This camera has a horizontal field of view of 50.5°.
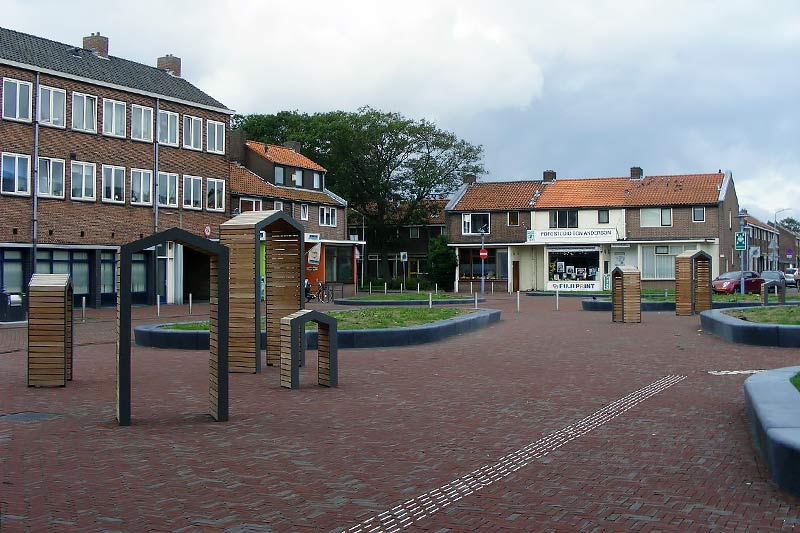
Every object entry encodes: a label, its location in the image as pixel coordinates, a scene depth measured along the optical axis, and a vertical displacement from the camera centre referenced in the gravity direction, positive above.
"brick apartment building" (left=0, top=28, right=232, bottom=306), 35.41 +5.50
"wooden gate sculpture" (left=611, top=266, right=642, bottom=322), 26.45 -0.59
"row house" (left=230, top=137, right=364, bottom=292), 52.16 +5.17
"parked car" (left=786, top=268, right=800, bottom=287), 71.41 -0.22
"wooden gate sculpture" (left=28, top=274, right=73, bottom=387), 12.80 -0.86
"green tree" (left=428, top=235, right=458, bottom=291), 64.56 +1.14
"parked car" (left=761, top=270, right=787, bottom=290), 54.21 +0.17
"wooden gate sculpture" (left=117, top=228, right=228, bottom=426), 9.61 -0.51
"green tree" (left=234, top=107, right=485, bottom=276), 67.94 +9.67
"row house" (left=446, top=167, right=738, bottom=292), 59.16 +3.76
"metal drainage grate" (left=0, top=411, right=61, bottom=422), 10.08 -1.64
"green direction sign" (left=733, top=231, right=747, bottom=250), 32.66 +1.41
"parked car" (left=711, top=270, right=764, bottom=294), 48.06 -0.25
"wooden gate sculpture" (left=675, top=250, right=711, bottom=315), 29.06 -0.18
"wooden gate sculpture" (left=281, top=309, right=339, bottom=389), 12.55 -1.04
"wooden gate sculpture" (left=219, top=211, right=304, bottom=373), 14.77 +0.05
